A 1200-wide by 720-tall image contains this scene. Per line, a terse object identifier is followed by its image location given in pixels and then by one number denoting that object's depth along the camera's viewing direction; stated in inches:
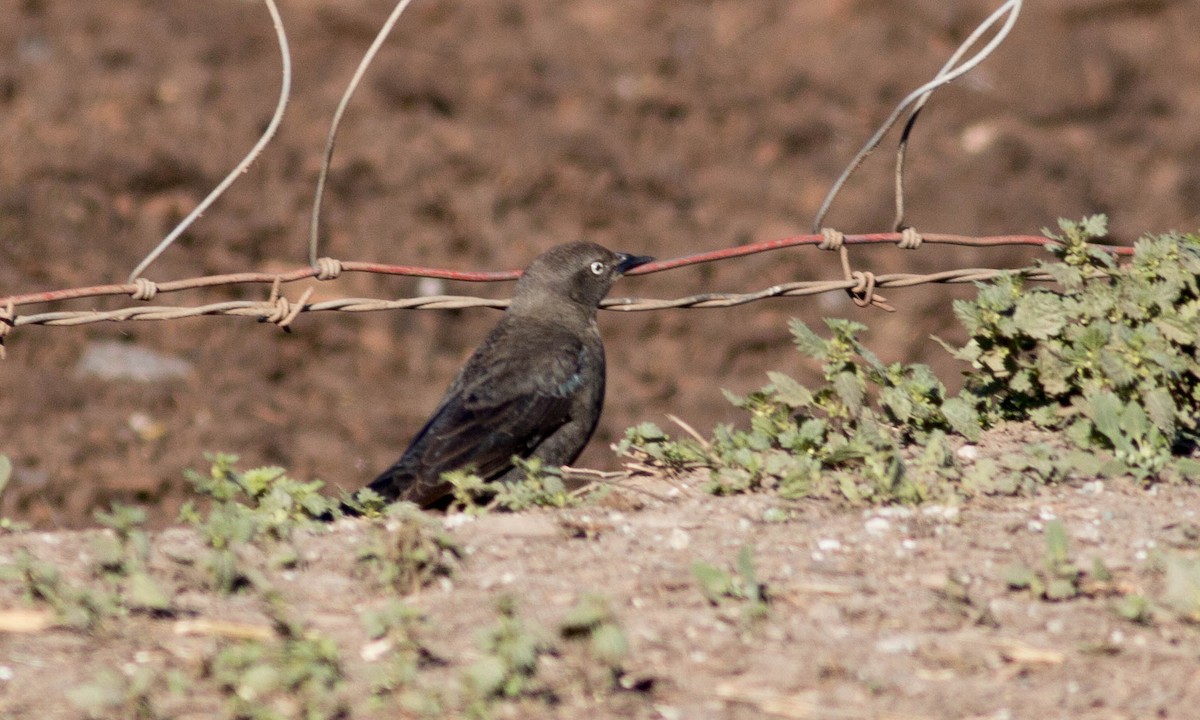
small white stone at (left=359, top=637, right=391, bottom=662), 270.2
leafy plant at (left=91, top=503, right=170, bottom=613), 292.2
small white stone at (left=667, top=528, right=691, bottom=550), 322.0
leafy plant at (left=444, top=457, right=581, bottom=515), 354.0
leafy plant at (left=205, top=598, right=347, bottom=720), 249.6
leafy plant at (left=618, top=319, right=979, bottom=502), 346.9
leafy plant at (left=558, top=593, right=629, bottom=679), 250.1
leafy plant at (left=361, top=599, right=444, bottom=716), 248.5
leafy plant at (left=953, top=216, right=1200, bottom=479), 358.0
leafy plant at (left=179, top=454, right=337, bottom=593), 298.4
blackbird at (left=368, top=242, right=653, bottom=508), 473.4
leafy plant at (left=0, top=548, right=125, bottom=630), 279.3
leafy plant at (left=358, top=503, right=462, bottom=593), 295.1
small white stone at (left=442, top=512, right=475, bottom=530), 339.6
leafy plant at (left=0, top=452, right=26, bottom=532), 329.1
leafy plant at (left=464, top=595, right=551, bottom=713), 245.9
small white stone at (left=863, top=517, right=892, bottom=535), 325.1
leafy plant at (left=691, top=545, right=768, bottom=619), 284.8
